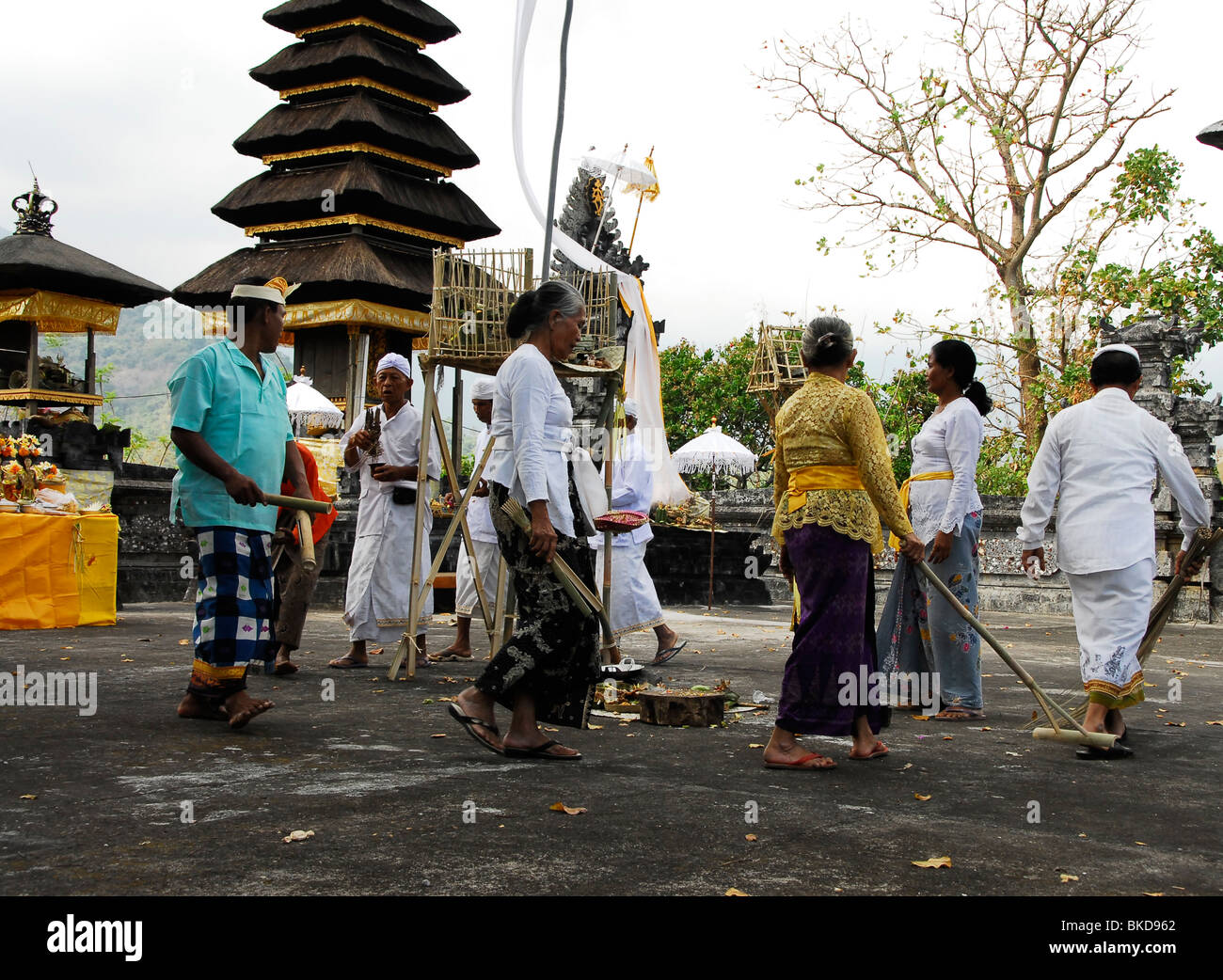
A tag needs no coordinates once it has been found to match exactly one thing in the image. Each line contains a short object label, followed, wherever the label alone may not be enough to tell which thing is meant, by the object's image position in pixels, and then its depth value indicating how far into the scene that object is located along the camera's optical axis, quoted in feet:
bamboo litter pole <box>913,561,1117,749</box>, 15.48
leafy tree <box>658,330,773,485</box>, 121.80
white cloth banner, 23.47
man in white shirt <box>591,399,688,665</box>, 25.46
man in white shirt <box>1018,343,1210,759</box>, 16.39
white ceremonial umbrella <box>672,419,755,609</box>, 74.49
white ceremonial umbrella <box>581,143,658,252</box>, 30.19
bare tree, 64.08
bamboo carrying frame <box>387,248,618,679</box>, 20.93
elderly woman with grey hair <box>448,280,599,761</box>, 14.12
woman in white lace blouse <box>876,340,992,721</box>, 19.04
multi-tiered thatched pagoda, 86.28
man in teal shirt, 15.38
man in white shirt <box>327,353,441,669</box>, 23.63
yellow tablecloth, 28.86
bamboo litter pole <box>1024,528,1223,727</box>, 17.19
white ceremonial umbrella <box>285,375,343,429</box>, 71.41
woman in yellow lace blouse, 14.38
